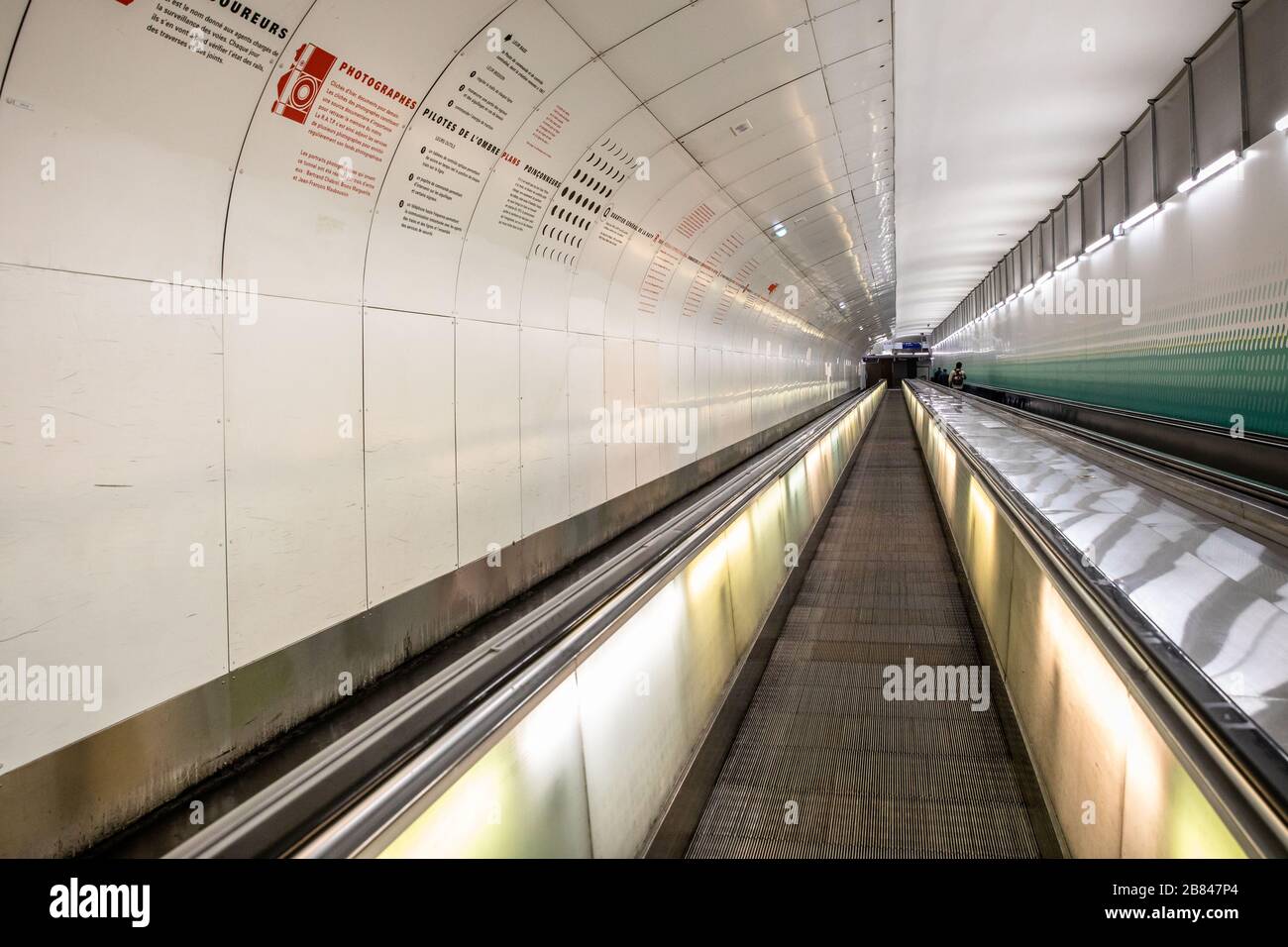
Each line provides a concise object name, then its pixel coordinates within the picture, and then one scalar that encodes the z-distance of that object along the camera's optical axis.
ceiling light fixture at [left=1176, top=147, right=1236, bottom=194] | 7.94
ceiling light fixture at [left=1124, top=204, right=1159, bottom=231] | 10.64
